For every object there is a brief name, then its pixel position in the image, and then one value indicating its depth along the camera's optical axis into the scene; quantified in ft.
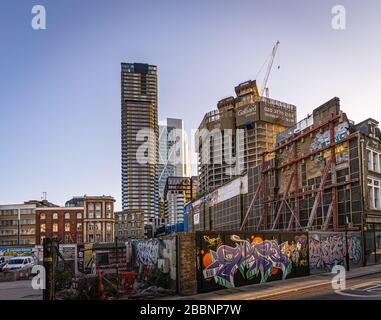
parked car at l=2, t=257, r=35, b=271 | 135.03
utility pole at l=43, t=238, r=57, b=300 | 43.55
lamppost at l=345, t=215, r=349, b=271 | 92.66
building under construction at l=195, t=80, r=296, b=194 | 483.51
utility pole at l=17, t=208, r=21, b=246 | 367.41
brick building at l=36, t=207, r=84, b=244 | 392.06
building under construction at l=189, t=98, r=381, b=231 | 115.44
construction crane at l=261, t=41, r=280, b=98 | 615.90
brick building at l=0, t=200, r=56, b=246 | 378.73
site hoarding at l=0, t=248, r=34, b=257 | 219.73
